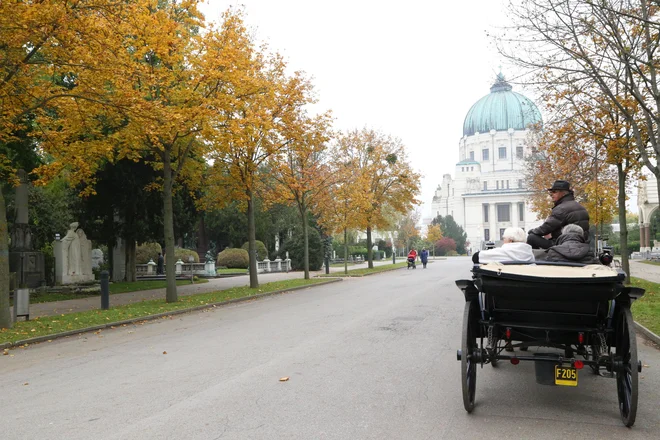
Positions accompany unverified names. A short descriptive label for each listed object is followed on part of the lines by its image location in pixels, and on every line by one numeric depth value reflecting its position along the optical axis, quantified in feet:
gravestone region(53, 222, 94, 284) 89.51
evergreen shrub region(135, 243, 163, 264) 139.14
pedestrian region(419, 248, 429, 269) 150.04
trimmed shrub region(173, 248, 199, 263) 139.33
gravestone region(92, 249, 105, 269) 126.72
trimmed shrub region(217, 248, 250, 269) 150.41
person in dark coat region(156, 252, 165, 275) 121.90
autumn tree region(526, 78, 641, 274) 53.47
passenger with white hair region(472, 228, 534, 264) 19.26
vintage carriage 16.25
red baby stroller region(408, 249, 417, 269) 145.20
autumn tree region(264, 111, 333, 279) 75.92
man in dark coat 22.65
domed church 381.19
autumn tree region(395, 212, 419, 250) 272.31
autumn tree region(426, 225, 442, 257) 301.63
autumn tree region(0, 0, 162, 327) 36.29
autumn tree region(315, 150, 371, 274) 109.70
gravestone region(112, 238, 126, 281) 105.64
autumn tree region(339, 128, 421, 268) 131.44
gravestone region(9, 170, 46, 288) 71.50
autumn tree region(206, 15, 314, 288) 56.13
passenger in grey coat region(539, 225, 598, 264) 19.65
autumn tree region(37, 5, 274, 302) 47.14
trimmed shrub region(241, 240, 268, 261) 153.63
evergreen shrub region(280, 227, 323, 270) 141.08
